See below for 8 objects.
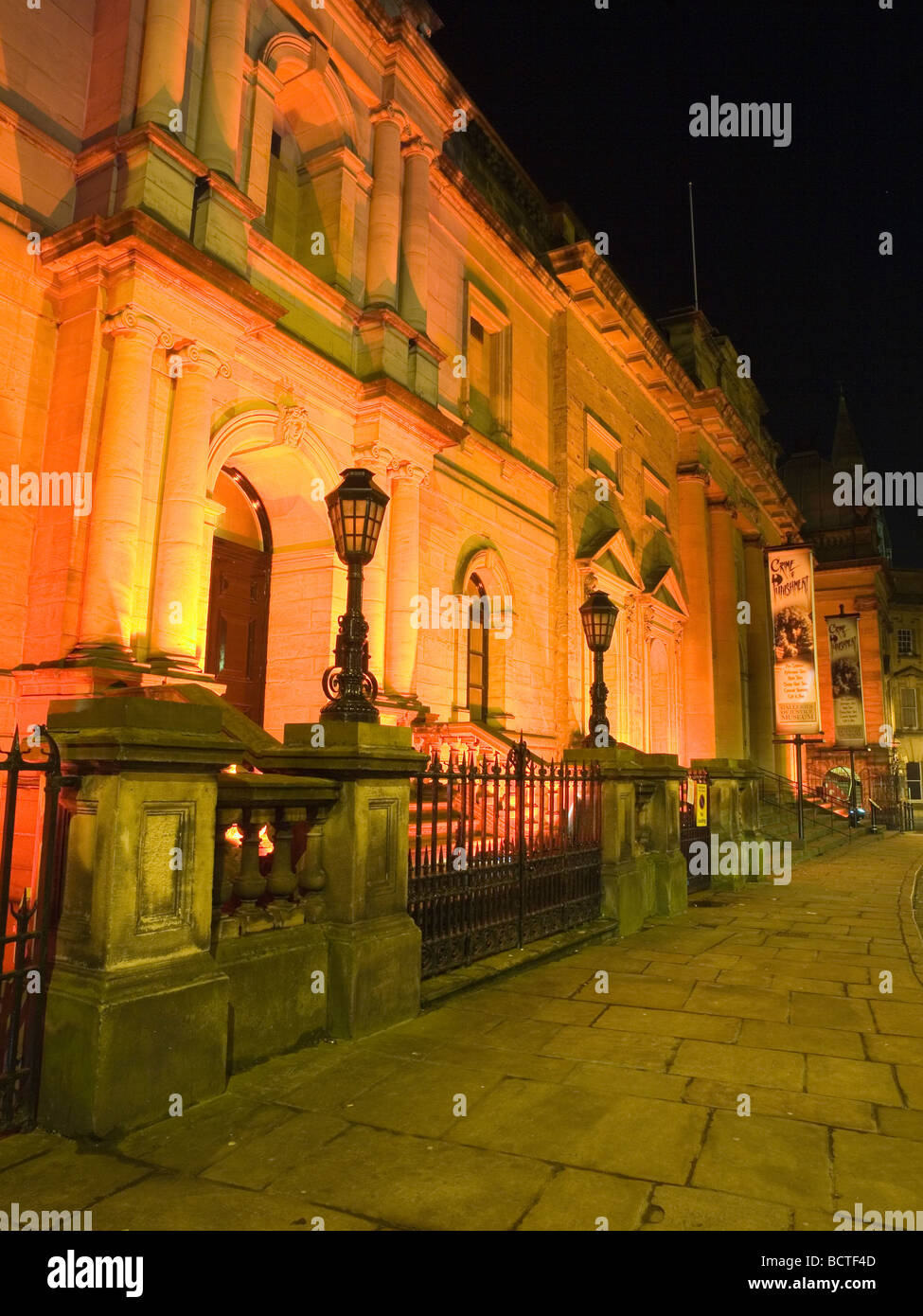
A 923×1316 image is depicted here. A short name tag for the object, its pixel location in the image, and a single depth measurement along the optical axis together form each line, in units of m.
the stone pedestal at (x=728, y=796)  12.75
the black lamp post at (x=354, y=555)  5.46
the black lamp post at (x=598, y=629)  9.55
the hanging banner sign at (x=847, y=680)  31.75
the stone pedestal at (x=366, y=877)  4.72
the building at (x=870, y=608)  36.38
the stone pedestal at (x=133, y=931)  3.38
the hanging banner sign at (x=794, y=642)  21.75
